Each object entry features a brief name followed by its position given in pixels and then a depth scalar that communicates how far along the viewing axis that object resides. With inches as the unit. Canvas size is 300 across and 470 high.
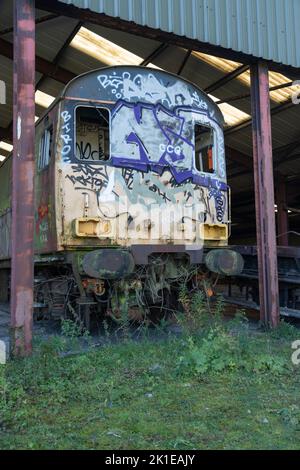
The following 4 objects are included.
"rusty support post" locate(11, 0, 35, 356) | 216.2
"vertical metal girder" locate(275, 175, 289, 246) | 722.3
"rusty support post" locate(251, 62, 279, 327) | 301.3
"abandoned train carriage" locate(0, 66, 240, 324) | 260.8
